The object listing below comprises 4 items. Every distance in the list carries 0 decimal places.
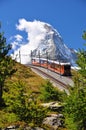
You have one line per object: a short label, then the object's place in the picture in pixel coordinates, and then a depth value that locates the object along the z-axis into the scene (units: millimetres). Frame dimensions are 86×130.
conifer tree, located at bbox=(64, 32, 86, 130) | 35469
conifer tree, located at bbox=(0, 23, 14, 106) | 47375
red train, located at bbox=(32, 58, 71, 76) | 101625
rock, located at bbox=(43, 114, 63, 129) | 39688
